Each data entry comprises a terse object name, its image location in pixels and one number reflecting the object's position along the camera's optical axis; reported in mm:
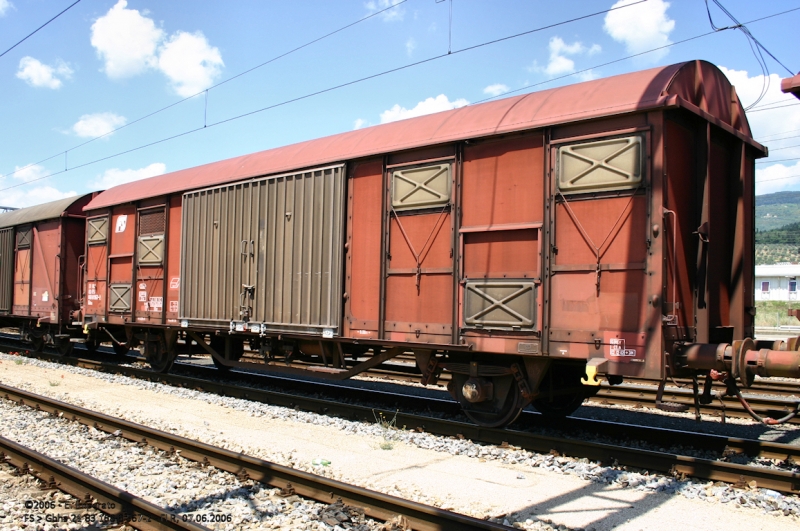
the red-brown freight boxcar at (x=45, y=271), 16359
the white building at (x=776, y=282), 57656
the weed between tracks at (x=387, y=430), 7347
